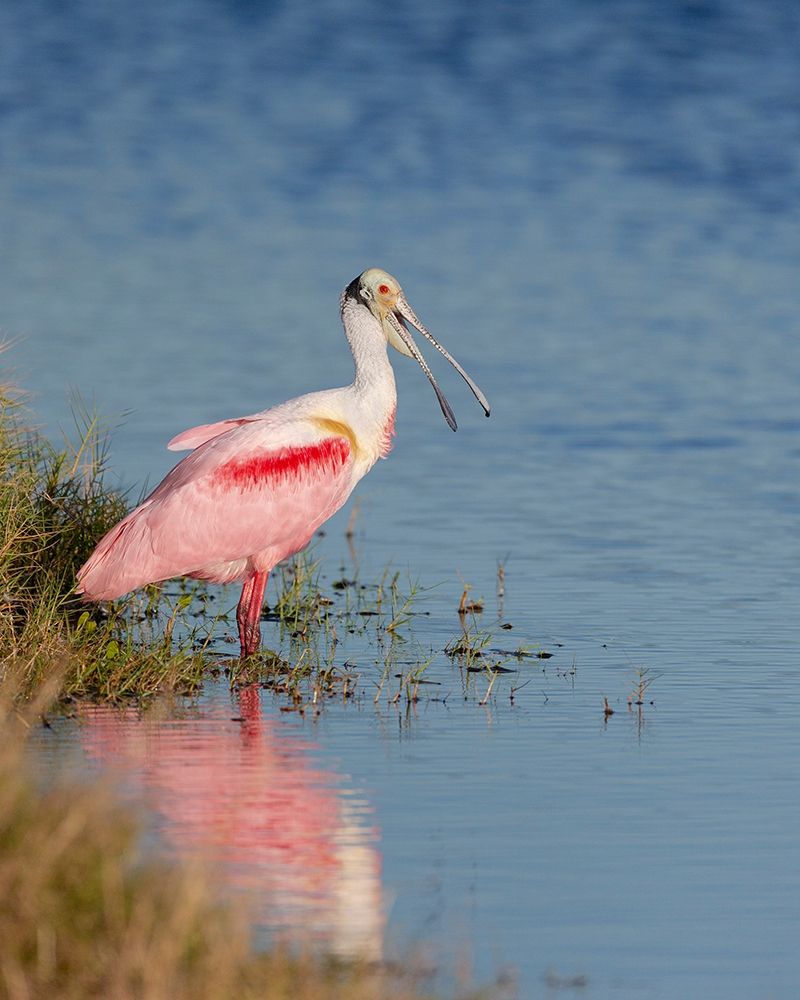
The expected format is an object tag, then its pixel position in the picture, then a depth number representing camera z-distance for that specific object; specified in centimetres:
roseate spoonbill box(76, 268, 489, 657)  2108
